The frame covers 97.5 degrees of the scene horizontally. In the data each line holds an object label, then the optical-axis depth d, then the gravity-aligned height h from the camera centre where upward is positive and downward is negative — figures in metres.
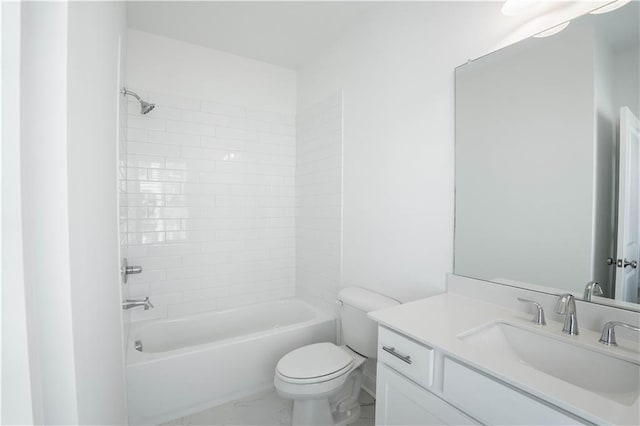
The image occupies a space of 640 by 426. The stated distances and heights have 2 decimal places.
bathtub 1.71 -1.06
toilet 1.54 -0.93
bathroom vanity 0.73 -0.50
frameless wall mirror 1.00 +0.19
